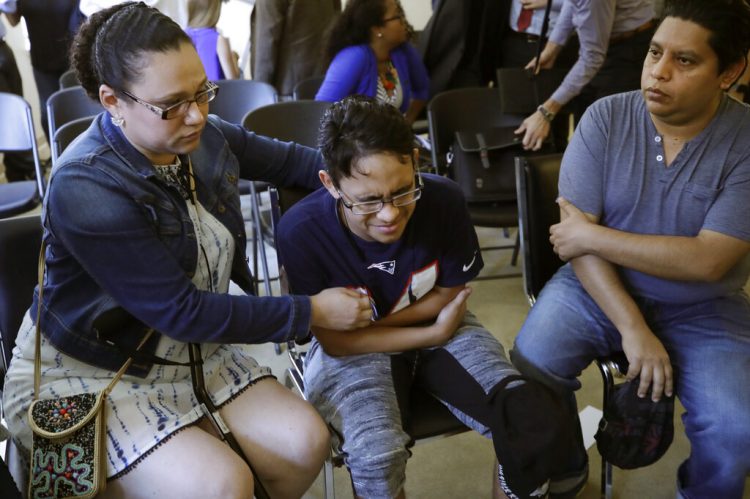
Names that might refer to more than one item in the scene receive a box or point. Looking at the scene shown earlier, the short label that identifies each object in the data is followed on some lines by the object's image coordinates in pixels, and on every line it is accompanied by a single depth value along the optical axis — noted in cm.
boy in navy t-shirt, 137
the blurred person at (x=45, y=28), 380
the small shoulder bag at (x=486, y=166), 257
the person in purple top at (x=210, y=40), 351
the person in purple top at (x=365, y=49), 283
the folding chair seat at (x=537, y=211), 178
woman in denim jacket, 124
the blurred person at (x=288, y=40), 339
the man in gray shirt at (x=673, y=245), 151
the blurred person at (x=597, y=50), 253
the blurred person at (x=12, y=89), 402
